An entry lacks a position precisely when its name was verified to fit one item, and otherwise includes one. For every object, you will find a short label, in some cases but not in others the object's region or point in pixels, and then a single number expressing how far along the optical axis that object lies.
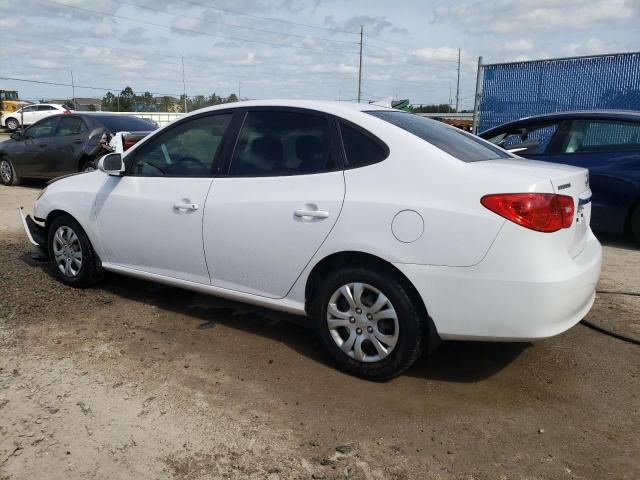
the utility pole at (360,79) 39.20
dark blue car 6.38
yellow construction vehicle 39.35
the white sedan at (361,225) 2.93
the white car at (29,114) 33.58
